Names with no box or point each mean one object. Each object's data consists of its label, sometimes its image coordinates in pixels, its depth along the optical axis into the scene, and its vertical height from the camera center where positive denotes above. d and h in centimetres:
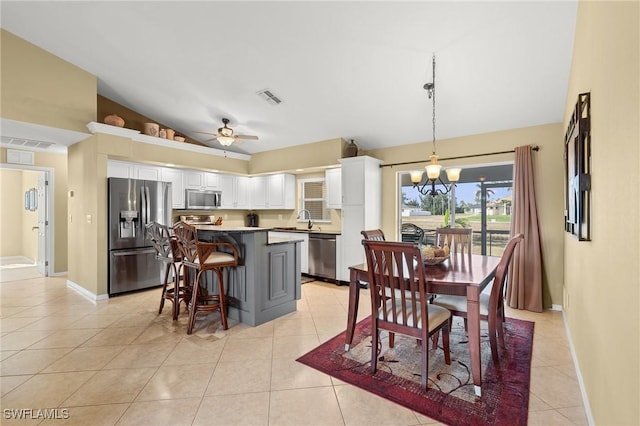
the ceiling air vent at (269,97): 414 +164
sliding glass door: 471 +8
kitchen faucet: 605 -10
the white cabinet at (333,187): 543 +44
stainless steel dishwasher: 521 -80
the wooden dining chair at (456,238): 356 -33
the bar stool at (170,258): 343 -56
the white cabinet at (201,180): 575 +62
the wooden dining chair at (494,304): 233 -80
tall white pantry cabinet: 487 +12
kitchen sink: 580 -37
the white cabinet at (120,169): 469 +68
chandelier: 277 +39
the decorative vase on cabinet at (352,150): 510 +105
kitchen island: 326 -76
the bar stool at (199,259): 305 -51
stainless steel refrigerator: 440 -31
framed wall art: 184 +27
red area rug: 188 -126
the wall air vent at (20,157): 518 +97
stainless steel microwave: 571 +24
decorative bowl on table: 264 -40
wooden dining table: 205 -54
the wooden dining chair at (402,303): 205 -68
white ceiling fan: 443 +113
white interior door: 570 -21
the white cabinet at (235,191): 637 +43
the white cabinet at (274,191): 622 +42
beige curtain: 378 -42
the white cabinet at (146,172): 502 +68
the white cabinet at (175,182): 542 +55
